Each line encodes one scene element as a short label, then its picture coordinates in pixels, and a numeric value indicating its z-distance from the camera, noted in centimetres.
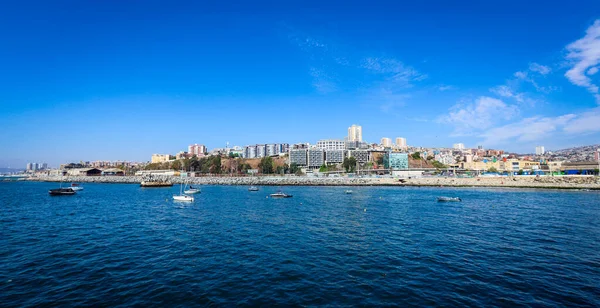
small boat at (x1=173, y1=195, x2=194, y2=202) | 4856
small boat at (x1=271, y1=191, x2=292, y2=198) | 5628
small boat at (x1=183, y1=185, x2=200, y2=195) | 6206
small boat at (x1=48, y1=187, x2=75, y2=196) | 6228
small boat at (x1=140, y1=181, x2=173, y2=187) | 8669
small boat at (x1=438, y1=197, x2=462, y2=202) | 4784
